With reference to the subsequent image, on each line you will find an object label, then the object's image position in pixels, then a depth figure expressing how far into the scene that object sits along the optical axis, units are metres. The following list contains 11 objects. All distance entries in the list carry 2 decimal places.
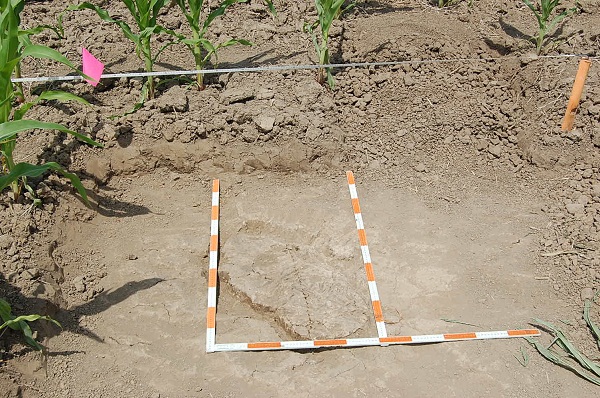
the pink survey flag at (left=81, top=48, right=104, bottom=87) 3.95
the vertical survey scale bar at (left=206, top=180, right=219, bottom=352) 3.41
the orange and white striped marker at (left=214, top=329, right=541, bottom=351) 3.34
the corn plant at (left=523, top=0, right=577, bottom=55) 4.85
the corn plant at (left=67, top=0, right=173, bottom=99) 4.24
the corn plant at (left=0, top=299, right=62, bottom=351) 2.87
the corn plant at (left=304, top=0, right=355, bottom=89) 4.59
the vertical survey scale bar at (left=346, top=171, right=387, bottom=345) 3.51
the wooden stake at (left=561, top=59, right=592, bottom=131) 4.20
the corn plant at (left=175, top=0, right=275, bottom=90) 4.38
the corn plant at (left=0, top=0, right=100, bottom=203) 3.14
